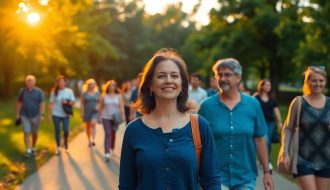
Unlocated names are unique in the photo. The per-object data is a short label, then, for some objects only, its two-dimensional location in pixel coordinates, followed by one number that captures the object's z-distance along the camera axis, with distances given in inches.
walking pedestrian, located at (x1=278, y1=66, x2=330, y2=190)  216.4
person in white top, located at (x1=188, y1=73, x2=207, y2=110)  450.8
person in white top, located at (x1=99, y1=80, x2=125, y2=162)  508.1
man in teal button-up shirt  194.5
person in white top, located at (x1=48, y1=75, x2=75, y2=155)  530.6
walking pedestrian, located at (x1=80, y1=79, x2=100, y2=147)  581.6
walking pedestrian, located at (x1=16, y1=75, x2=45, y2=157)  507.2
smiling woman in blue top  124.6
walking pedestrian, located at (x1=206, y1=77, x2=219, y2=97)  474.0
